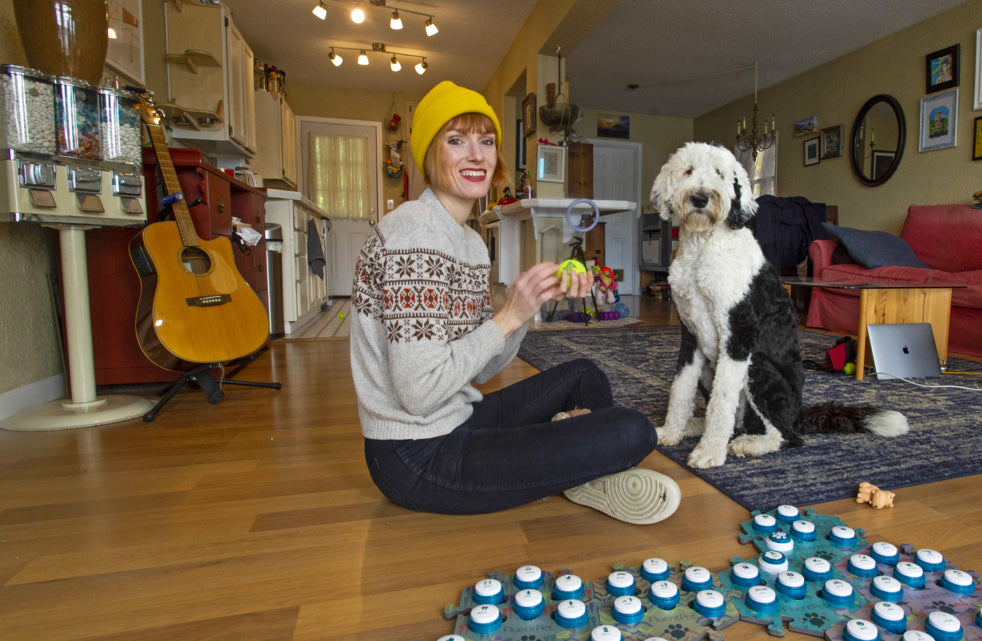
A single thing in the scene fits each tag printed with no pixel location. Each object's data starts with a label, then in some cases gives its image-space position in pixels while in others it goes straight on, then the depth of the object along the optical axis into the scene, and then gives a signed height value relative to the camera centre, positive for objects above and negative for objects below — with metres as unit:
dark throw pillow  3.69 +0.20
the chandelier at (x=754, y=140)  5.62 +1.66
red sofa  3.02 +0.04
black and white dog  1.39 -0.08
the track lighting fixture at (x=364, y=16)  4.41 +2.43
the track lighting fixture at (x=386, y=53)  5.54 +2.58
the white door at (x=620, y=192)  7.80 +1.39
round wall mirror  4.81 +1.33
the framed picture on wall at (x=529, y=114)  4.87 +1.64
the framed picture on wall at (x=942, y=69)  4.28 +1.76
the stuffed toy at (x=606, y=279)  3.30 +0.02
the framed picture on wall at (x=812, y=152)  5.75 +1.42
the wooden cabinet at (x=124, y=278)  2.15 +0.06
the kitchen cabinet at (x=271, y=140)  5.35 +1.59
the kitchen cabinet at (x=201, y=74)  3.58 +1.58
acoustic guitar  1.93 -0.03
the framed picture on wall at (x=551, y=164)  4.82 +1.13
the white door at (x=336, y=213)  6.77 +1.26
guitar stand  2.03 -0.37
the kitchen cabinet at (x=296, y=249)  3.69 +0.31
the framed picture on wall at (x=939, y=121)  4.30 +1.32
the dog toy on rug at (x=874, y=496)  1.16 -0.50
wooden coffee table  2.41 -0.15
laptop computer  2.41 -0.36
